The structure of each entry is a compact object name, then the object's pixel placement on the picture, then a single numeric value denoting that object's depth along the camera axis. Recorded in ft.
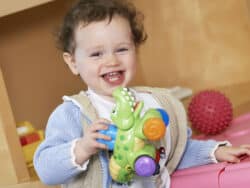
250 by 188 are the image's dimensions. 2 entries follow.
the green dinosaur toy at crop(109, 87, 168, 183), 3.89
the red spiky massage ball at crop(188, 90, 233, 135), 5.51
